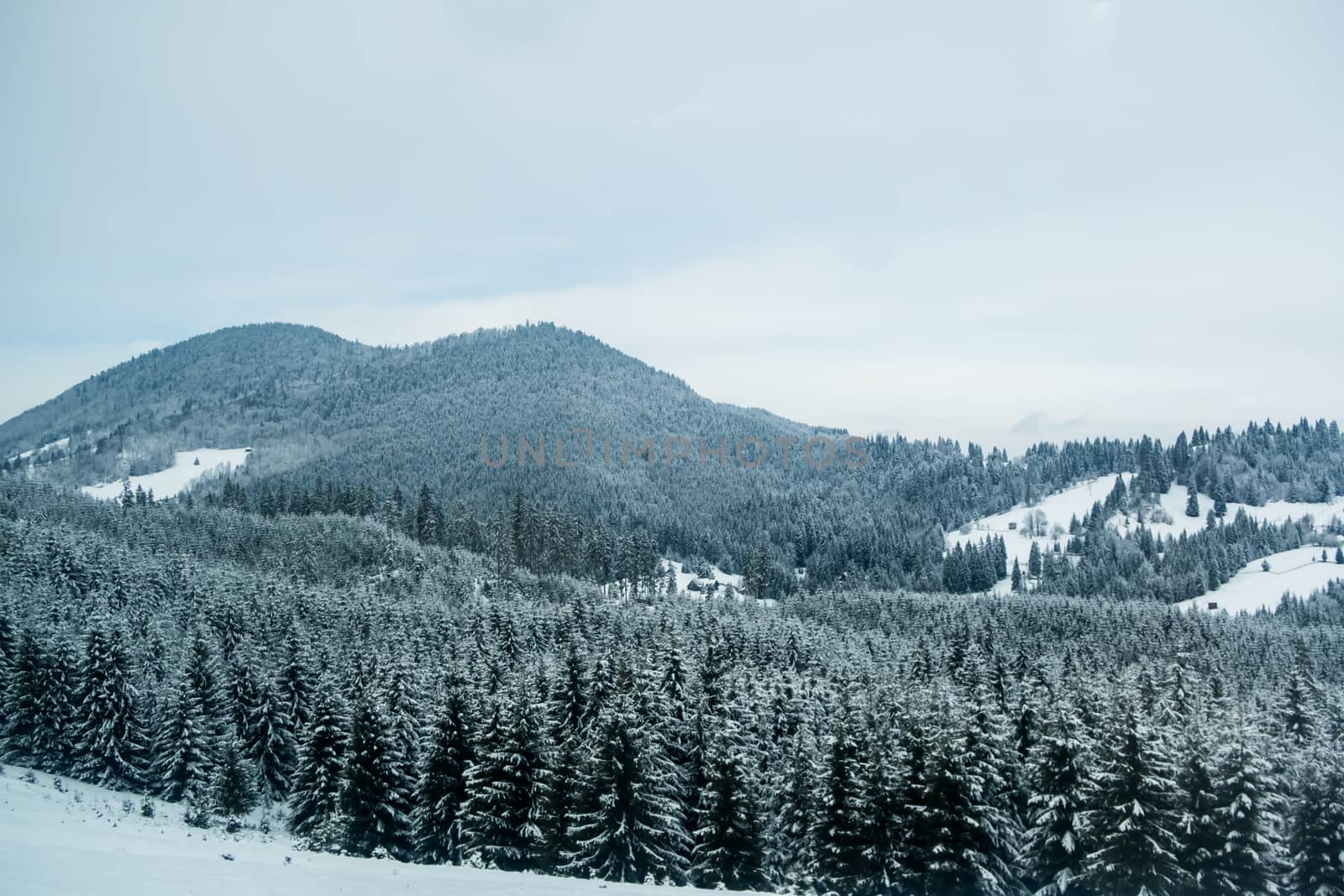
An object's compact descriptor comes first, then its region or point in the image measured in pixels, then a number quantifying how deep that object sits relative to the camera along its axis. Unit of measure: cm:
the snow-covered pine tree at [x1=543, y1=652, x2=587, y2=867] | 3797
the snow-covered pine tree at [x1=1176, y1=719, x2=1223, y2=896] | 3222
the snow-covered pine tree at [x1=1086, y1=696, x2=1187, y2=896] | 3209
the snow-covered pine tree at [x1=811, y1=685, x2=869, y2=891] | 3572
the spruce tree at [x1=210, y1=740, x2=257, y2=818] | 5103
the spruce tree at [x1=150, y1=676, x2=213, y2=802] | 5406
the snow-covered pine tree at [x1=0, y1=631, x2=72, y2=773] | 5581
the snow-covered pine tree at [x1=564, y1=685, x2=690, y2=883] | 3559
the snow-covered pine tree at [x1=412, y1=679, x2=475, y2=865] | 4181
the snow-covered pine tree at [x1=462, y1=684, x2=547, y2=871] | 3862
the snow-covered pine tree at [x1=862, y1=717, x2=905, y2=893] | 3488
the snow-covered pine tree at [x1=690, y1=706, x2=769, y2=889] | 3597
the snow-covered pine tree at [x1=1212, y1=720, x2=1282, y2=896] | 3192
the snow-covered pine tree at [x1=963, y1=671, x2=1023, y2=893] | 3425
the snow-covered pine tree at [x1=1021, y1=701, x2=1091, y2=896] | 3441
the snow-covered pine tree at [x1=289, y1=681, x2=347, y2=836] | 4834
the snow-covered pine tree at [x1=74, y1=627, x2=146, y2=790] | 5497
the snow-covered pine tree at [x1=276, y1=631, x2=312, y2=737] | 5938
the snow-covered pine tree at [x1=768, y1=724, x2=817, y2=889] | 3912
